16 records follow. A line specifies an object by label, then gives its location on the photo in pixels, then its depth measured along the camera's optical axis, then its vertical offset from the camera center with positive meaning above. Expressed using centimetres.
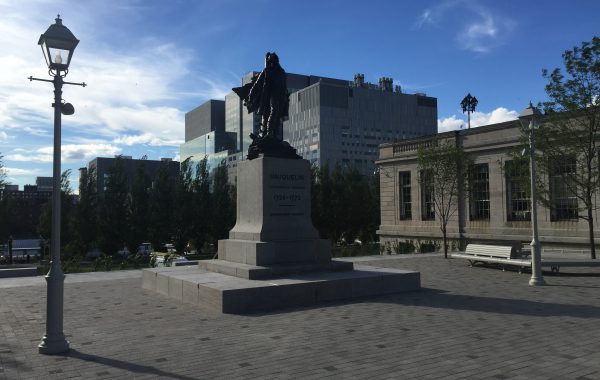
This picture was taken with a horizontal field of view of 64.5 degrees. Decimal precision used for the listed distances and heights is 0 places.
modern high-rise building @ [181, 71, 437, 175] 12862 +2705
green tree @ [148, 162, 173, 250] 3997 +29
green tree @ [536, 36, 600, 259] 1800 +362
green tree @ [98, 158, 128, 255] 3847 -3
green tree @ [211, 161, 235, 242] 4206 +63
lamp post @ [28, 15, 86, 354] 698 +35
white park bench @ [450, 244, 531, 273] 1656 -161
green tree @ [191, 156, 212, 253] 4153 +19
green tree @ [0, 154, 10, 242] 3253 -1
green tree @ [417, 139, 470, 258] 2433 +247
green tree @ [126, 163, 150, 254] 3900 +39
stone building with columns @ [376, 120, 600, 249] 2466 +71
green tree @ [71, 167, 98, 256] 3756 -33
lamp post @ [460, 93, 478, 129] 8592 +2003
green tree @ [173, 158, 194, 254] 4100 -15
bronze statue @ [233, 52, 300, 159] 1382 +341
